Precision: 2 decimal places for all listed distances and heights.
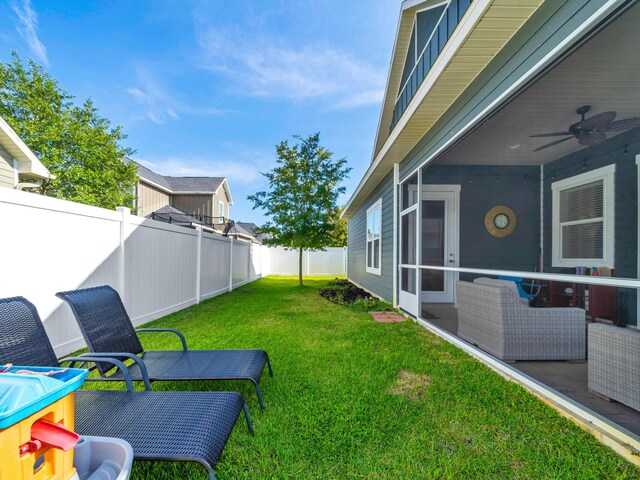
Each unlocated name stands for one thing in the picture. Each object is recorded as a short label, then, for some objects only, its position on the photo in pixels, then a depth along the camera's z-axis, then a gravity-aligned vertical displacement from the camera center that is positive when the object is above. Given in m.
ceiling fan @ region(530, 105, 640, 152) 4.06 +1.69
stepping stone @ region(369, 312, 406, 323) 5.35 -1.32
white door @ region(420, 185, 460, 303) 6.80 +0.15
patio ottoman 2.12 -0.85
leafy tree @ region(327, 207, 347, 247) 24.95 +0.80
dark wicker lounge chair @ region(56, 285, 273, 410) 2.16 -0.95
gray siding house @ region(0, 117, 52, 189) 6.63 +1.87
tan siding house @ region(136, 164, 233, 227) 17.20 +2.95
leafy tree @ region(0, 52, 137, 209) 12.50 +4.34
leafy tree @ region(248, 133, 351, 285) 10.93 +1.77
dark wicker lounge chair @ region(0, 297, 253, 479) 1.33 -0.89
